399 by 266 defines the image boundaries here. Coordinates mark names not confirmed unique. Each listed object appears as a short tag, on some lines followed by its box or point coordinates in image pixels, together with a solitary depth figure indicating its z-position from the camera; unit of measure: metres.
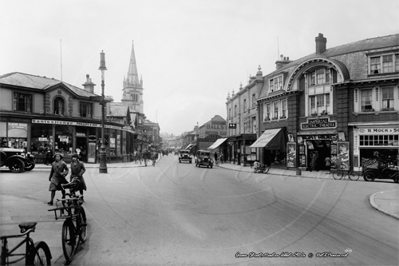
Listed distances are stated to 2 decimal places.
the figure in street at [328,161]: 22.95
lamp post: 19.31
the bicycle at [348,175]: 19.36
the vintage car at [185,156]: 40.80
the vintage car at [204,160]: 30.27
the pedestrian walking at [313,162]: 24.87
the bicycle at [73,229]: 4.80
